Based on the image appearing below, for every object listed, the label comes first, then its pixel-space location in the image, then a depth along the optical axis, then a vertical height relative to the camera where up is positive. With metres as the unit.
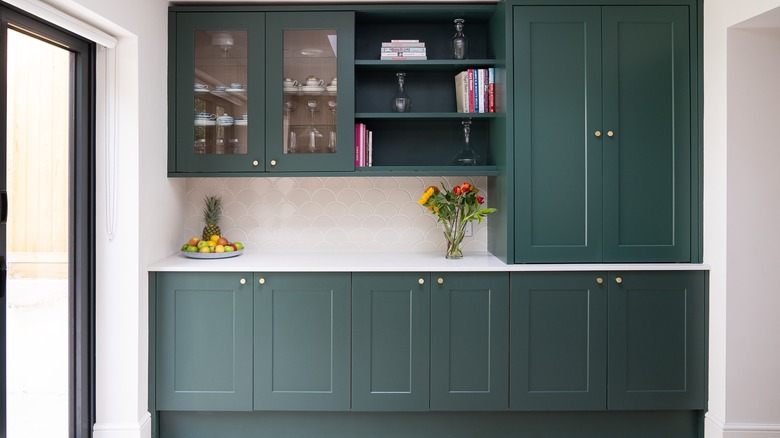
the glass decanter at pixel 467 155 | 3.19 +0.35
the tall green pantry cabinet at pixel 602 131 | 2.85 +0.44
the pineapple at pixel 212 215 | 3.24 +0.00
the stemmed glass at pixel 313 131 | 3.04 +0.47
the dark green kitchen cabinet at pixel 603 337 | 2.79 -0.61
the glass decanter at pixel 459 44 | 3.11 +0.97
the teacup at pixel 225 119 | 3.05 +0.53
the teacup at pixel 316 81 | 3.04 +0.74
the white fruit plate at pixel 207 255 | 3.01 -0.21
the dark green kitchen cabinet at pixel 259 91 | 3.03 +0.69
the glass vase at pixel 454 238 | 3.11 -0.12
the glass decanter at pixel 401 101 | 3.16 +0.66
